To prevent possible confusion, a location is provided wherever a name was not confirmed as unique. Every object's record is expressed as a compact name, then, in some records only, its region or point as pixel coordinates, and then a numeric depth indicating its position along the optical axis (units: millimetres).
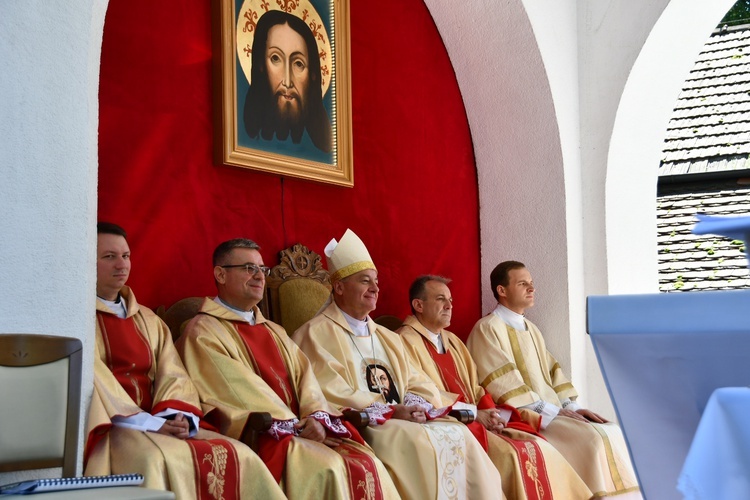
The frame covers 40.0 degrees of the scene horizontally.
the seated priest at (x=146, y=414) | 3999
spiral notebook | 3180
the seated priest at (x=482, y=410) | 5711
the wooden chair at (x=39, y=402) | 3410
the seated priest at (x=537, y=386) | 6270
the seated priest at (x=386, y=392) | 5074
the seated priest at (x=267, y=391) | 4500
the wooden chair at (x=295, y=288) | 5801
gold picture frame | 5695
